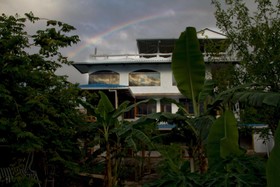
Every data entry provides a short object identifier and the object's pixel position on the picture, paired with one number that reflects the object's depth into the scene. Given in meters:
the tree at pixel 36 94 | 6.20
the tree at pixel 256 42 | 7.16
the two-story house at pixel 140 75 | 20.65
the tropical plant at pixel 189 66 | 5.72
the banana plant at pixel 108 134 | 7.70
